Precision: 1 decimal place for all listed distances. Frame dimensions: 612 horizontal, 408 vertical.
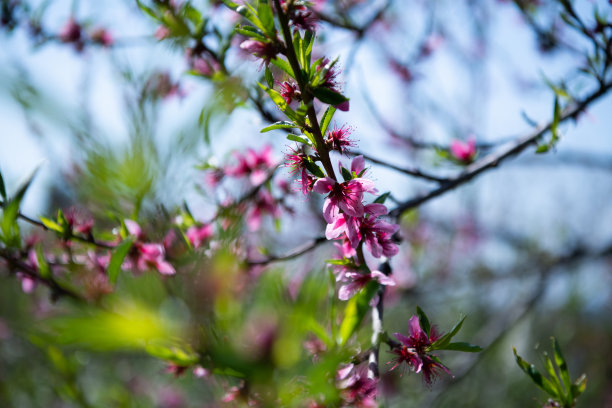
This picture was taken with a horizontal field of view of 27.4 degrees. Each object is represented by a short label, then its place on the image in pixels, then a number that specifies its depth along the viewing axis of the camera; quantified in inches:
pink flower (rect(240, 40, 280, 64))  23.2
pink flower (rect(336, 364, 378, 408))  23.3
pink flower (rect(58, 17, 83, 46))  42.7
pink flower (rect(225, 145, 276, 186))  30.8
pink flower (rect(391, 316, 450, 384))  24.0
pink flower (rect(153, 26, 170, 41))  28.7
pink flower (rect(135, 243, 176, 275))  25.4
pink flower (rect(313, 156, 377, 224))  23.4
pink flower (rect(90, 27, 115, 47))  43.9
